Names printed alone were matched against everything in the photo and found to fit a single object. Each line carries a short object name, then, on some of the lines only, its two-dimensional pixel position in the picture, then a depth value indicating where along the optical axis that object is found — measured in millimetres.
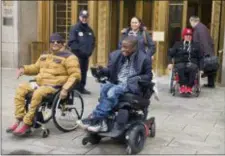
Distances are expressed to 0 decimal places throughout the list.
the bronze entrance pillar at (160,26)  11438
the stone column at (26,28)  12445
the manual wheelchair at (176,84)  8945
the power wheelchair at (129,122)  5203
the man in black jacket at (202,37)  9484
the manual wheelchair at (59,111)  5773
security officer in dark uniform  8648
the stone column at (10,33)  12328
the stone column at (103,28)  12180
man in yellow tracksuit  5660
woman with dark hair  7371
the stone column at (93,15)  12219
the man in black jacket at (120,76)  5270
